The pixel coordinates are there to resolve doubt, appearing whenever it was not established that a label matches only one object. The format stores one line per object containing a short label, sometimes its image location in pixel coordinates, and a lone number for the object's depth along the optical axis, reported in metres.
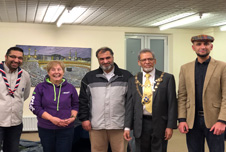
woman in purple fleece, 2.85
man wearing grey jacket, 3.04
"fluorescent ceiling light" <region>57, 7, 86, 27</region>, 5.61
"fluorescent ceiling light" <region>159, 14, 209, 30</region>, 6.25
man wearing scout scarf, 2.93
